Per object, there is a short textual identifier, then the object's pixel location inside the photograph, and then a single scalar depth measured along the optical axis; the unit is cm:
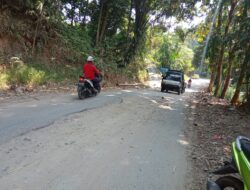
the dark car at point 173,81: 1578
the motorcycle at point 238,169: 235
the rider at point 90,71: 822
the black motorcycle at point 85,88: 795
